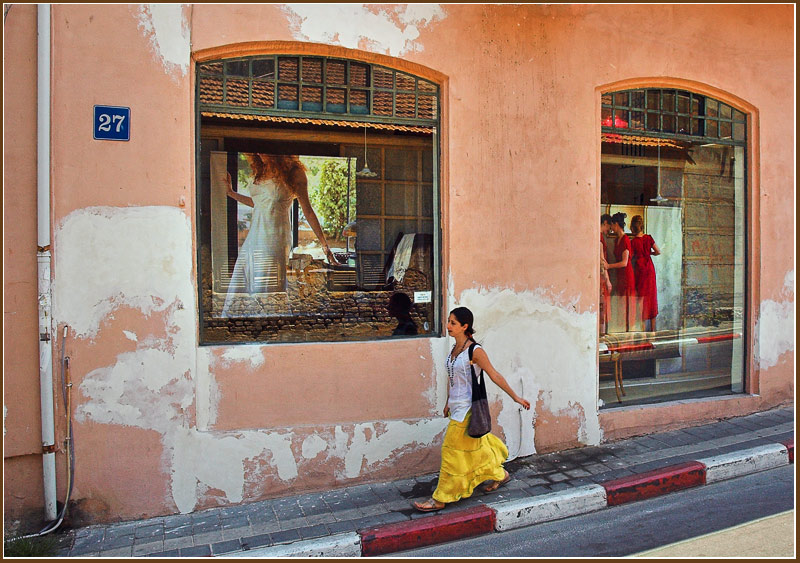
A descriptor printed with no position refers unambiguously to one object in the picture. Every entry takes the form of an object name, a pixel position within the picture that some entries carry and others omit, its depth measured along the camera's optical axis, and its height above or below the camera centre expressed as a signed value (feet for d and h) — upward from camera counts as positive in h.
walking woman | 17.02 -4.29
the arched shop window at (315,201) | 19.10 +2.25
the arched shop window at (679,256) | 24.70 +0.48
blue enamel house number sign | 16.78 +3.85
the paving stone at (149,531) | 16.25 -6.66
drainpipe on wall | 16.21 +0.36
